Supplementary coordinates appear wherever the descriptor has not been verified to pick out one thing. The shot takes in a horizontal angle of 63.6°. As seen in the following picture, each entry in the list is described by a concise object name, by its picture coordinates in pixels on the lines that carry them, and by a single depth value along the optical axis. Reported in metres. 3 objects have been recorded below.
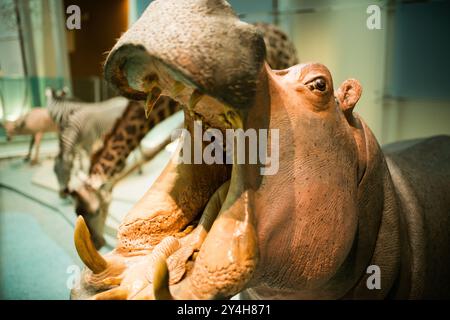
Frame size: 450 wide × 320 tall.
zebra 2.67
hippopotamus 0.54
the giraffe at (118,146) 1.93
